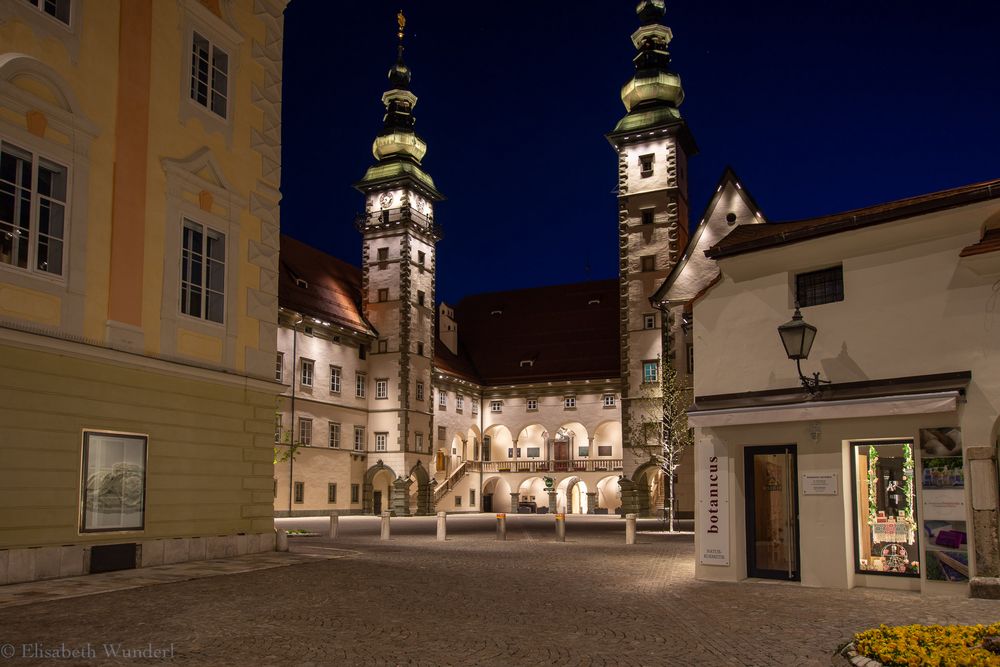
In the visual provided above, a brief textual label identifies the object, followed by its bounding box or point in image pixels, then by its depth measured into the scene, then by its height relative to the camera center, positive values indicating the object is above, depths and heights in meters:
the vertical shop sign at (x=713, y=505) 15.31 -1.13
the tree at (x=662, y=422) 42.06 +0.93
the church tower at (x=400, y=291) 60.00 +10.36
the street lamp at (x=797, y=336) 13.77 +1.59
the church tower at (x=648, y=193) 54.91 +15.71
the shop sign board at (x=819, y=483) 14.20 -0.70
